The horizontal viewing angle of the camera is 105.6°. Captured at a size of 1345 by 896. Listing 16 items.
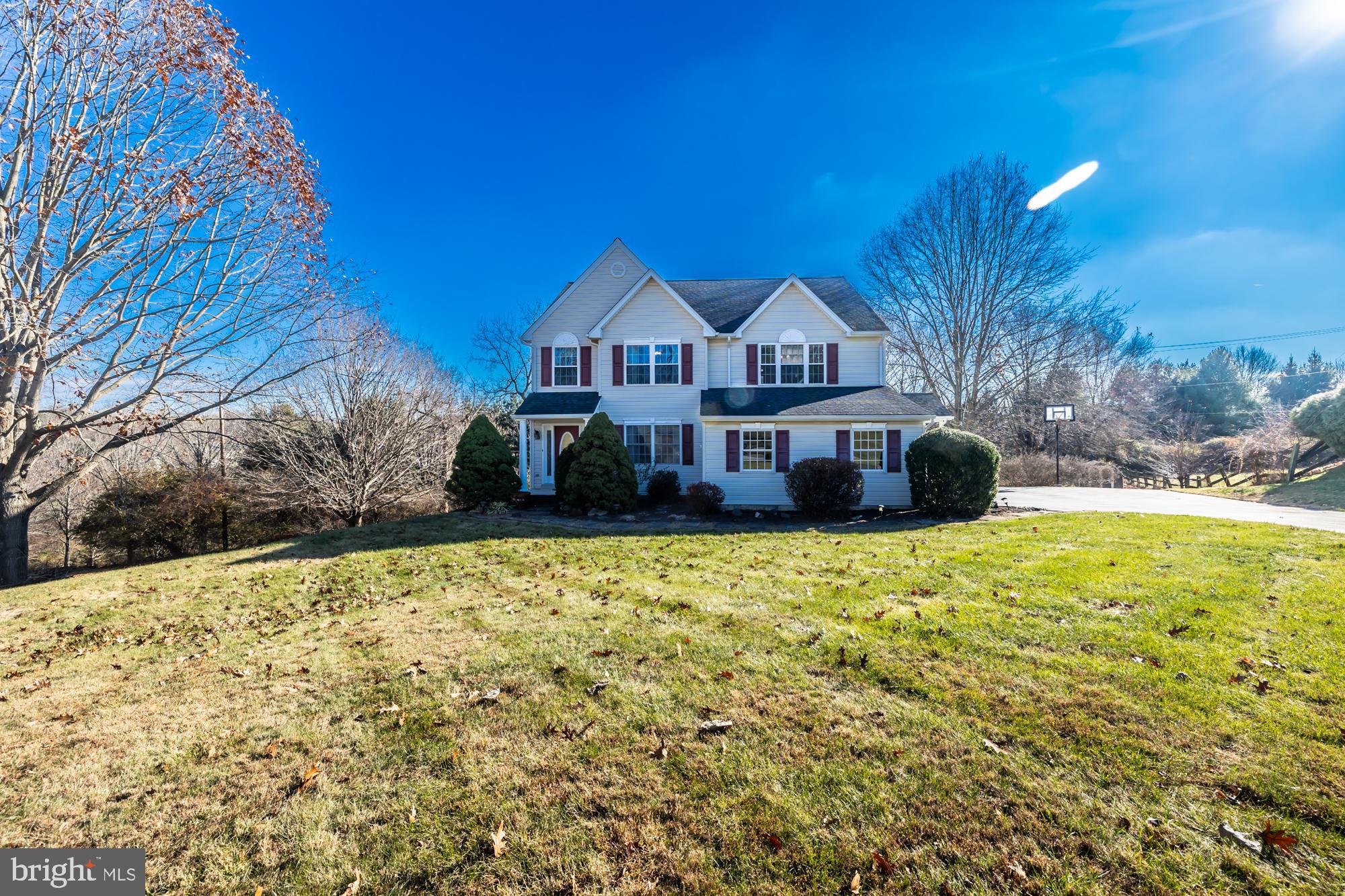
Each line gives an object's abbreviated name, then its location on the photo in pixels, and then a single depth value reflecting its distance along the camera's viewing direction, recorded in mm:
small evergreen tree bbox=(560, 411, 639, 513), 15555
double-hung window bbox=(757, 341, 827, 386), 18828
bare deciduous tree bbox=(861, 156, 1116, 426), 25297
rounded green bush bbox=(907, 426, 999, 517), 14242
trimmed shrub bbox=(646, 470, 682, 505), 17609
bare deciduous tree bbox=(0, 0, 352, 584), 7750
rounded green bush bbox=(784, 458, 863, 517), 14883
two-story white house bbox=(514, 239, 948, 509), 17125
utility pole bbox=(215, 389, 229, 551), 14436
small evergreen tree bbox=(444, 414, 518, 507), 16375
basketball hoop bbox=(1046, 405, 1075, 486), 26397
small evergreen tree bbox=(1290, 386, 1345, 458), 19422
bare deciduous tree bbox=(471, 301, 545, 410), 33062
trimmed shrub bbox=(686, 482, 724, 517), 15867
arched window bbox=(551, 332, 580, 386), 19641
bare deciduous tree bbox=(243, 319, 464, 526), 15086
